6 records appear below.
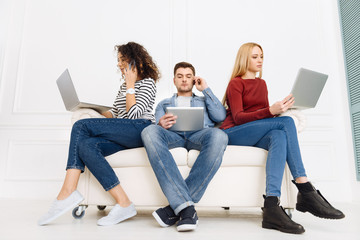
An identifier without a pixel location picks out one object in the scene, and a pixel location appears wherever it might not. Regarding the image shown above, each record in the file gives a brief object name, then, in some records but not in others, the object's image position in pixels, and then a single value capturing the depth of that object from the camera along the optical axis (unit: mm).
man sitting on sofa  1183
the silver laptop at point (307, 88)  1446
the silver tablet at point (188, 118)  1415
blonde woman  1170
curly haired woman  1313
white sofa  1450
